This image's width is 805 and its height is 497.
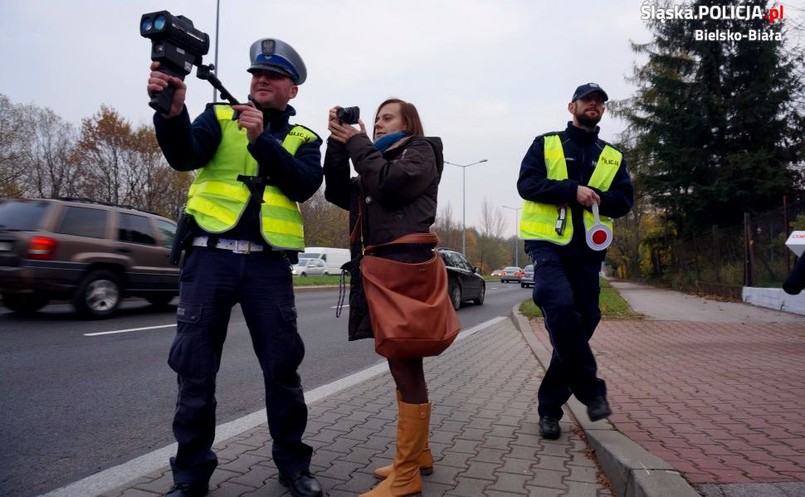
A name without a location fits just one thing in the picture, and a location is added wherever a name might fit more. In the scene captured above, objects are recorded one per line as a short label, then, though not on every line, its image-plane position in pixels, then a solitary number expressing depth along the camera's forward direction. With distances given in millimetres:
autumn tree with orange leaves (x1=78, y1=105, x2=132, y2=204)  34000
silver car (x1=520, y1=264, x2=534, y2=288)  33619
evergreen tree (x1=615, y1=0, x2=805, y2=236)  18781
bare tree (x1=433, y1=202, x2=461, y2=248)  67369
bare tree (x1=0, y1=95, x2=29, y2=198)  34125
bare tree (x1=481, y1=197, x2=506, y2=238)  77562
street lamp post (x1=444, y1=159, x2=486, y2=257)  49516
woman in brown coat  2646
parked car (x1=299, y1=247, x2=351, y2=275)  44188
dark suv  8562
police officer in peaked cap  2537
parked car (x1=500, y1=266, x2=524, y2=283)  47281
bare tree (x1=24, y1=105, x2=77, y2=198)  38062
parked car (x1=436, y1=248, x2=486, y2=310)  14789
